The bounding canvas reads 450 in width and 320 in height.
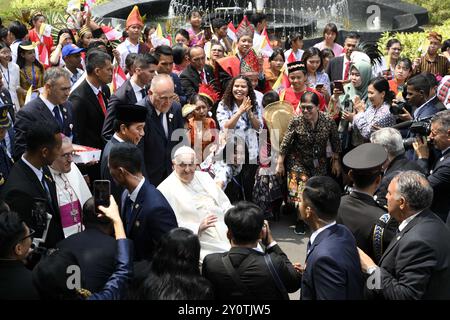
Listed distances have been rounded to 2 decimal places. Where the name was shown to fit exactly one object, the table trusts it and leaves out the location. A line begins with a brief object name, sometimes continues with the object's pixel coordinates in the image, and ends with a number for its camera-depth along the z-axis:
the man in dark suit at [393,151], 5.32
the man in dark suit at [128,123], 5.41
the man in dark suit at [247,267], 3.74
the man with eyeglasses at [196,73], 8.29
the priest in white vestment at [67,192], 4.86
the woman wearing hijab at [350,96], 7.90
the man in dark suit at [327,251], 3.61
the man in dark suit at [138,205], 4.16
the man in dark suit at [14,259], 3.26
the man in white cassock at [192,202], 5.40
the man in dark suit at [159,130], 6.17
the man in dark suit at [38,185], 4.28
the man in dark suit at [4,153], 5.22
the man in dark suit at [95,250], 3.63
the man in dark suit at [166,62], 7.82
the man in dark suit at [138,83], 6.59
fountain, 16.25
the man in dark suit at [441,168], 5.39
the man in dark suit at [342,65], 9.33
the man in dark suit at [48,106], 5.89
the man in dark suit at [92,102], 6.58
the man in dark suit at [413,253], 3.74
